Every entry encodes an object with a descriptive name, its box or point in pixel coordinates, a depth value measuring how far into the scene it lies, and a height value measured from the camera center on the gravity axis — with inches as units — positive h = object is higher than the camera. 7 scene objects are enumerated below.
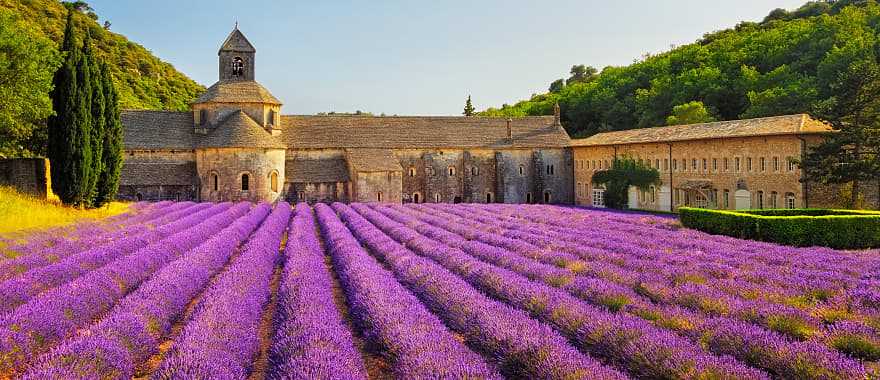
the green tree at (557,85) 5442.9 +793.3
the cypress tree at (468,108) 4170.8 +457.9
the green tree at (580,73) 5624.0 +927.4
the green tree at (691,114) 2098.9 +193.0
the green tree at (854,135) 987.3 +50.7
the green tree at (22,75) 922.7 +173.2
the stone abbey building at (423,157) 1199.6 +50.6
